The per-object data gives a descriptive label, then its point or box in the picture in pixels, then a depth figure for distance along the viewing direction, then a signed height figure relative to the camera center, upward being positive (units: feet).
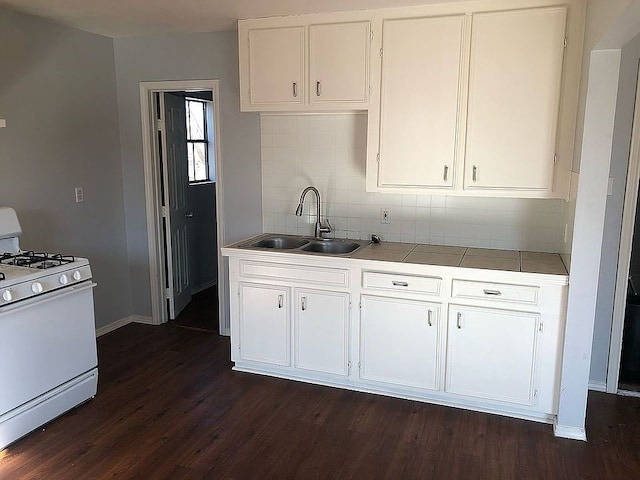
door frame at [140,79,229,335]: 13.32 -0.97
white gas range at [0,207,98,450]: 8.64 -3.11
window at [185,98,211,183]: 17.44 +0.58
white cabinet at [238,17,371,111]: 10.69 +1.97
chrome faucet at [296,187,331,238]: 12.45 -1.52
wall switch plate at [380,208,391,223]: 12.19 -1.28
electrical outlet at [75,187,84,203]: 13.05 -0.89
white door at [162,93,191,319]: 14.65 -1.14
